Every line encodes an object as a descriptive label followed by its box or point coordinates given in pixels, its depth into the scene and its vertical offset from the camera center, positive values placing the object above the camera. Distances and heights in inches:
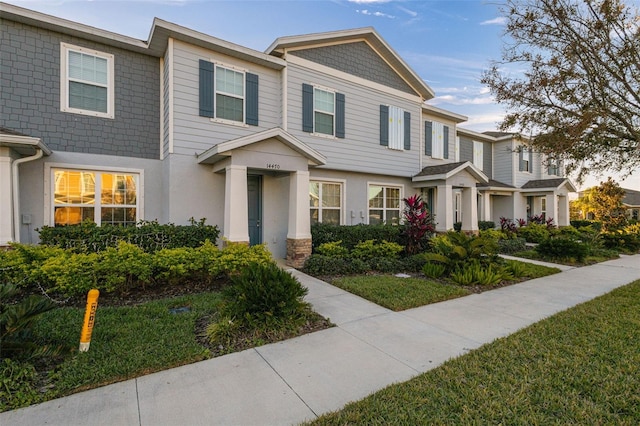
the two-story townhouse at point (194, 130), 270.2 +85.7
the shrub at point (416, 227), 361.7 -20.4
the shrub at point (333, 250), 335.0 -44.5
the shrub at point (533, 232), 589.3 -43.9
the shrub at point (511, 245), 472.1 -56.3
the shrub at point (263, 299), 164.9 -50.1
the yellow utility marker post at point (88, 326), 130.5 -50.5
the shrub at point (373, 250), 343.6 -46.1
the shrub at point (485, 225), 594.9 -29.7
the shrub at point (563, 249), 390.0 -51.4
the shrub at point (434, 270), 294.1 -58.5
